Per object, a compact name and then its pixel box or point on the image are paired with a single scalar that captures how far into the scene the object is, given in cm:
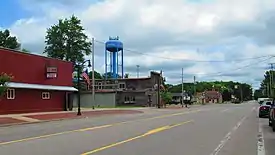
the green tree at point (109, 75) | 10464
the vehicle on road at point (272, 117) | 2534
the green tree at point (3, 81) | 3266
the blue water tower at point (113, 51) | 9912
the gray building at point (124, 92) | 9075
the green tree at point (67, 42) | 8825
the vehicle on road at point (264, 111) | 4157
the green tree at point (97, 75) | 13629
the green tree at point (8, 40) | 8838
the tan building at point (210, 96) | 16050
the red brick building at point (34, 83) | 4369
